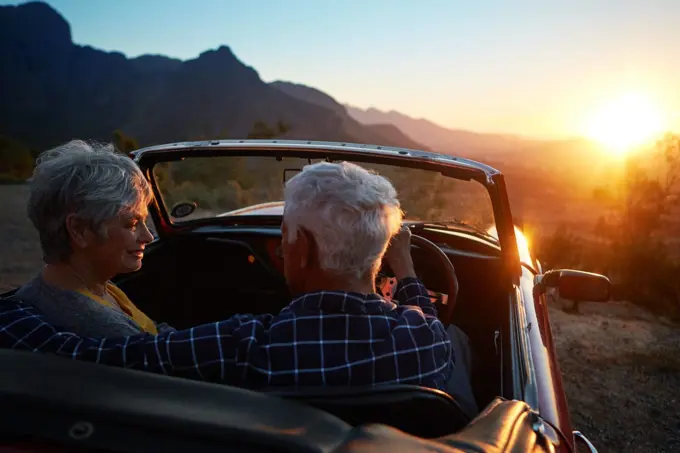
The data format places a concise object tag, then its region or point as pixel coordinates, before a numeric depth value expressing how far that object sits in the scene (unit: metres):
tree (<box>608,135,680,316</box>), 8.63
